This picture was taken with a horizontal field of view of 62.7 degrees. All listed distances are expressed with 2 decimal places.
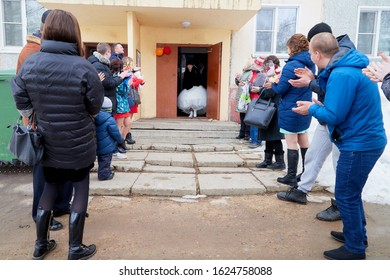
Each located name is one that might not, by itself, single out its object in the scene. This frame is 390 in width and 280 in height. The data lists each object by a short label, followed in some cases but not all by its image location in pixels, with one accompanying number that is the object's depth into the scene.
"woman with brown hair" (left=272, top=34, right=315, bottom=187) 3.91
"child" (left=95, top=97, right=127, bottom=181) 4.12
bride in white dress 9.95
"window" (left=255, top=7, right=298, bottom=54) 9.31
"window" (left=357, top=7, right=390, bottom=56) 9.46
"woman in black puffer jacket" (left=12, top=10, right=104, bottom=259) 2.29
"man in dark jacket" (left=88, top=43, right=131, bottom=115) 4.61
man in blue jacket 2.45
